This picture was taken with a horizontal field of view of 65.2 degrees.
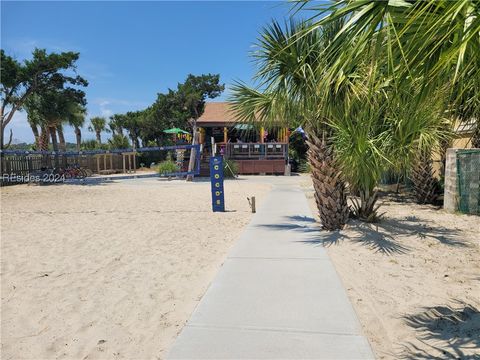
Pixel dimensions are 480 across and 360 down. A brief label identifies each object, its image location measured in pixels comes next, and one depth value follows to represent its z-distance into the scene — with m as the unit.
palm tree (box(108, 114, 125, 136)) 50.78
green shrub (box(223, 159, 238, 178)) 23.52
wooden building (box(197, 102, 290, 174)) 26.83
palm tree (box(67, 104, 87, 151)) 24.30
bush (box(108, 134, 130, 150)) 39.38
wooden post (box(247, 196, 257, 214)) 10.59
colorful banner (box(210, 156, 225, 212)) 11.15
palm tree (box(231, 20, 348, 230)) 6.89
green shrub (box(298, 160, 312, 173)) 27.51
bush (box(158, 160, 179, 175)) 24.50
